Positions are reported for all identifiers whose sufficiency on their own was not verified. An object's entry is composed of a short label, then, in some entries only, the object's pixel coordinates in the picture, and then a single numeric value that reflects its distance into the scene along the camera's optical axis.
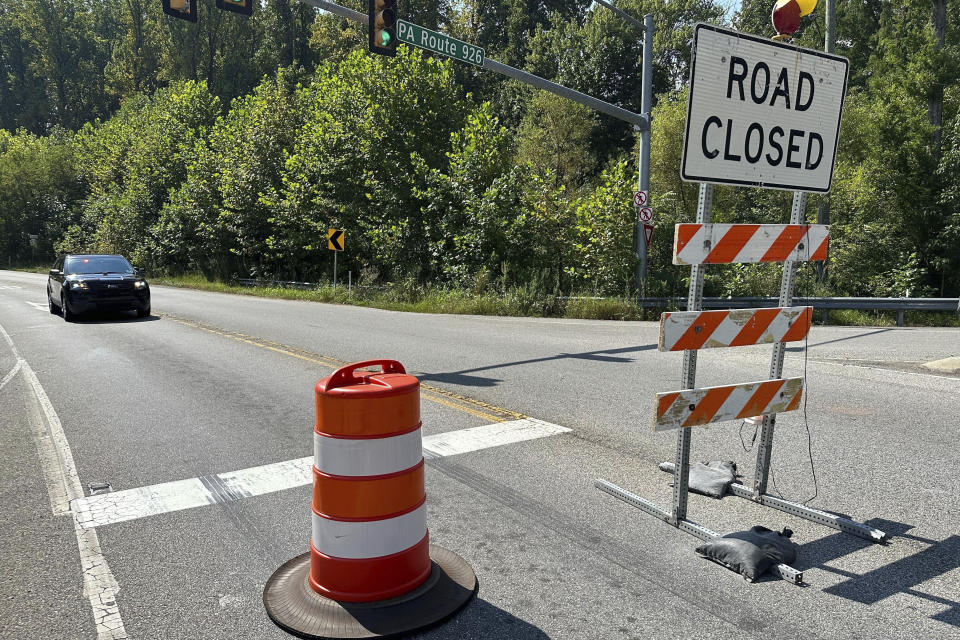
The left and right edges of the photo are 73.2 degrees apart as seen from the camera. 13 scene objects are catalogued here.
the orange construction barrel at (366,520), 3.00
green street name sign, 12.27
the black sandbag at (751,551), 3.32
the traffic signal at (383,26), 12.02
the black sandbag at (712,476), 4.47
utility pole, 17.81
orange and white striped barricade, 3.73
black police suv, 15.20
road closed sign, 3.70
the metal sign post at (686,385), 3.88
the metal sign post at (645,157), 17.30
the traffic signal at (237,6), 10.82
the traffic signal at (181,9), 10.55
